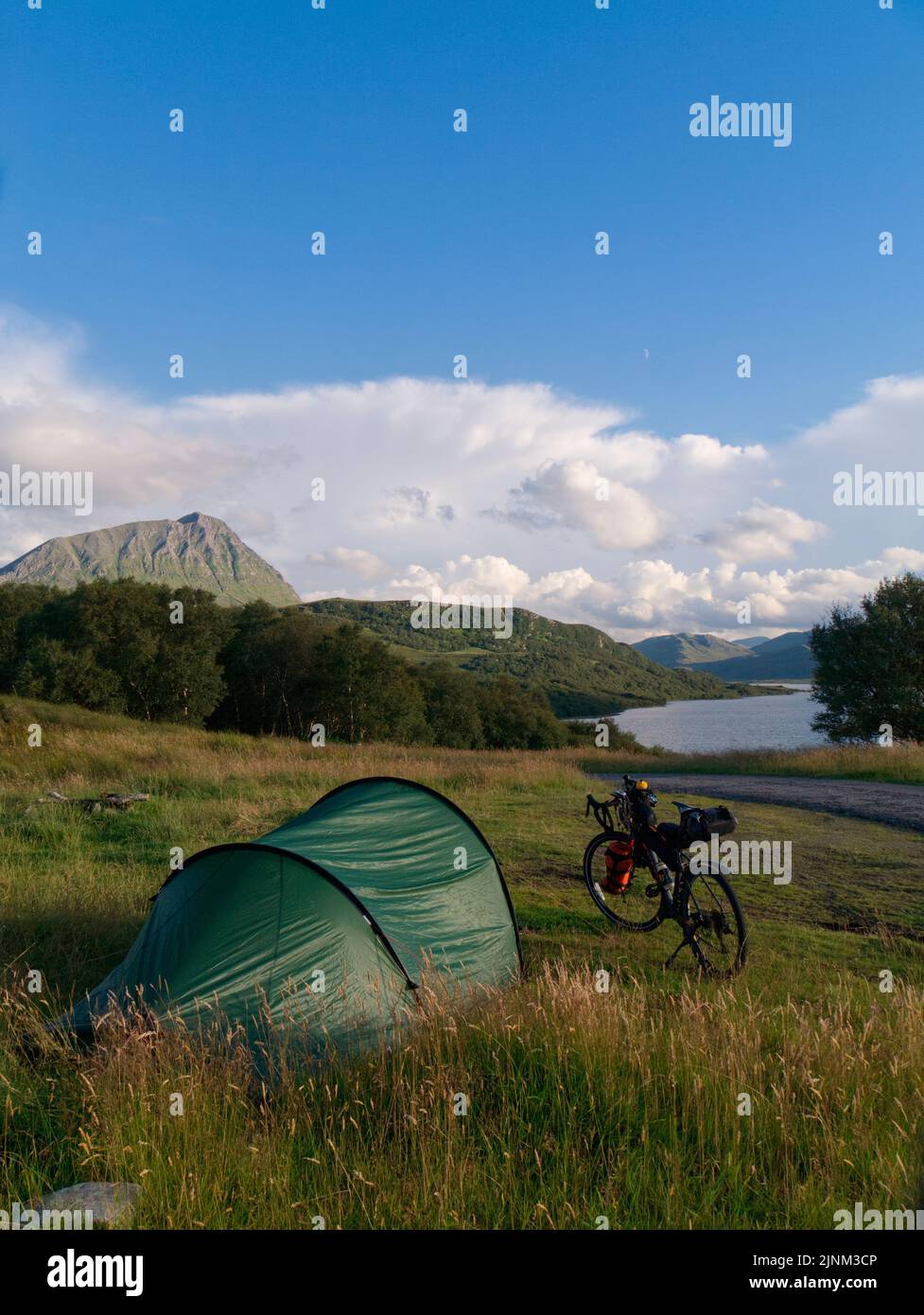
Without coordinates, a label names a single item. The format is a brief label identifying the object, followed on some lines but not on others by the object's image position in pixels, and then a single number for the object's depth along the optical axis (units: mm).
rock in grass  3270
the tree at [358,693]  58250
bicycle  6992
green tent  5133
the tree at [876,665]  38812
